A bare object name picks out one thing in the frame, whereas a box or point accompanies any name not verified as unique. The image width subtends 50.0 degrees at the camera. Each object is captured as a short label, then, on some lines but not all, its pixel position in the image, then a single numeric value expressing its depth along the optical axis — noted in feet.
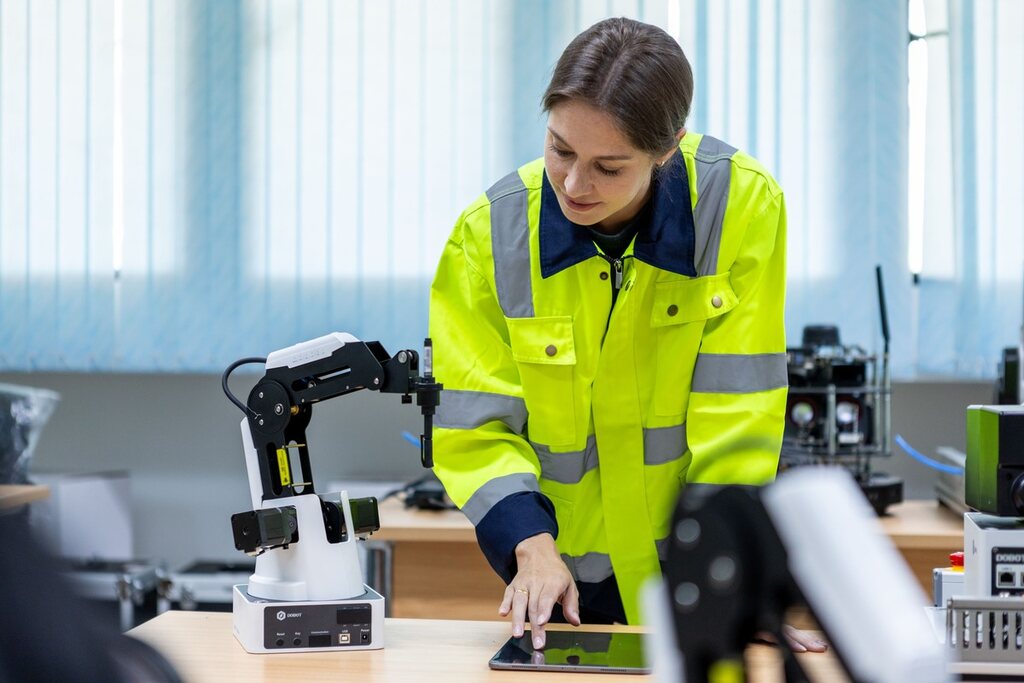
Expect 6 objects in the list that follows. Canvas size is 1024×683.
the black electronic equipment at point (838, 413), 8.43
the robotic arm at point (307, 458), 4.79
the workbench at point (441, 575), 8.32
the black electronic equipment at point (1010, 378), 8.54
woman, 5.23
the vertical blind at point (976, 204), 9.82
